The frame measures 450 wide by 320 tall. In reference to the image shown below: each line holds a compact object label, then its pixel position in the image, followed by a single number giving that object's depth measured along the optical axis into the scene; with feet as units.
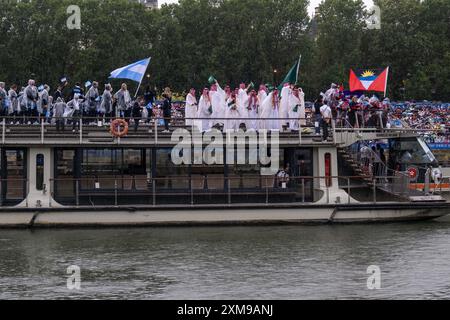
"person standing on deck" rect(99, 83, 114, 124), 123.85
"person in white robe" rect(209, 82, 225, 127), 124.98
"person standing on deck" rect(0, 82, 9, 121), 122.61
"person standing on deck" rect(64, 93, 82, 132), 119.85
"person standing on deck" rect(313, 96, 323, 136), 118.62
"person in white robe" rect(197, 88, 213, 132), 123.65
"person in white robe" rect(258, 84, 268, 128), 125.92
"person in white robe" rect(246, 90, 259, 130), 124.06
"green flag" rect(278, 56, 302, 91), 133.69
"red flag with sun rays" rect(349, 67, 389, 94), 136.05
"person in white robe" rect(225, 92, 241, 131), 122.23
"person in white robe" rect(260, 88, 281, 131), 122.72
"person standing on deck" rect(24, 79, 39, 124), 122.42
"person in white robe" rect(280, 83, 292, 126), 123.03
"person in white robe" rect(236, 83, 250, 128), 124.15
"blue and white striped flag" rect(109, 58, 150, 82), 127.44
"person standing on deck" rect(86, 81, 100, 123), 124.16
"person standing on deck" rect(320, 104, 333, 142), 116.16
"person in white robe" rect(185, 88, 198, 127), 127.13
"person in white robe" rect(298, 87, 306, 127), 122.52
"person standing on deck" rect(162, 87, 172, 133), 124.16
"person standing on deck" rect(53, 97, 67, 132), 117.39
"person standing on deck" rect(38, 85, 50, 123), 123.24
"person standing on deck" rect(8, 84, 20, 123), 122.72
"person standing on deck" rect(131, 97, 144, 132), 117.19
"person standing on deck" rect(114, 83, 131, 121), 124.36
